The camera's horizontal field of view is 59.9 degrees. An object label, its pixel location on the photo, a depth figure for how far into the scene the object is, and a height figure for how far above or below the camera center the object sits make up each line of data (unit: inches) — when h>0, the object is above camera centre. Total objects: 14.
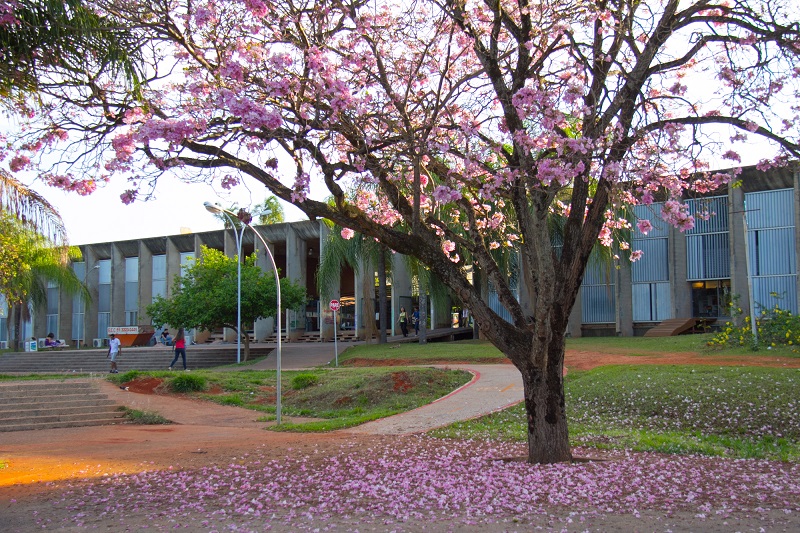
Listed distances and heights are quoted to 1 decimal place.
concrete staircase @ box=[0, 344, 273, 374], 1254.3 -105.9
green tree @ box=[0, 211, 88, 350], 825.7 +55.7
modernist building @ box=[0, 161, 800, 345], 1173.1 +48.7
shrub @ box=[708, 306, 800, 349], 762.8 -44.4
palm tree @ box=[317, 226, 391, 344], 1184.2 +70.6
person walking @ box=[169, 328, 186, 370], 1066.7 -64.9
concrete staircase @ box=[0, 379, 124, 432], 591.2 -91.0
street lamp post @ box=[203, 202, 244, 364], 1140.5 +6.4
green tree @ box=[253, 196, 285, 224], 1898.4 +254.8
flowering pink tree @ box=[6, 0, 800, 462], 293.6 +75.8
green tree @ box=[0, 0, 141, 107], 285.9 +113.8
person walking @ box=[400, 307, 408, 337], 1494.5 -49.9
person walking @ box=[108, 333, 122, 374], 1014.4 -67.8
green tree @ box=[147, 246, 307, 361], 1223.5 +8.0
